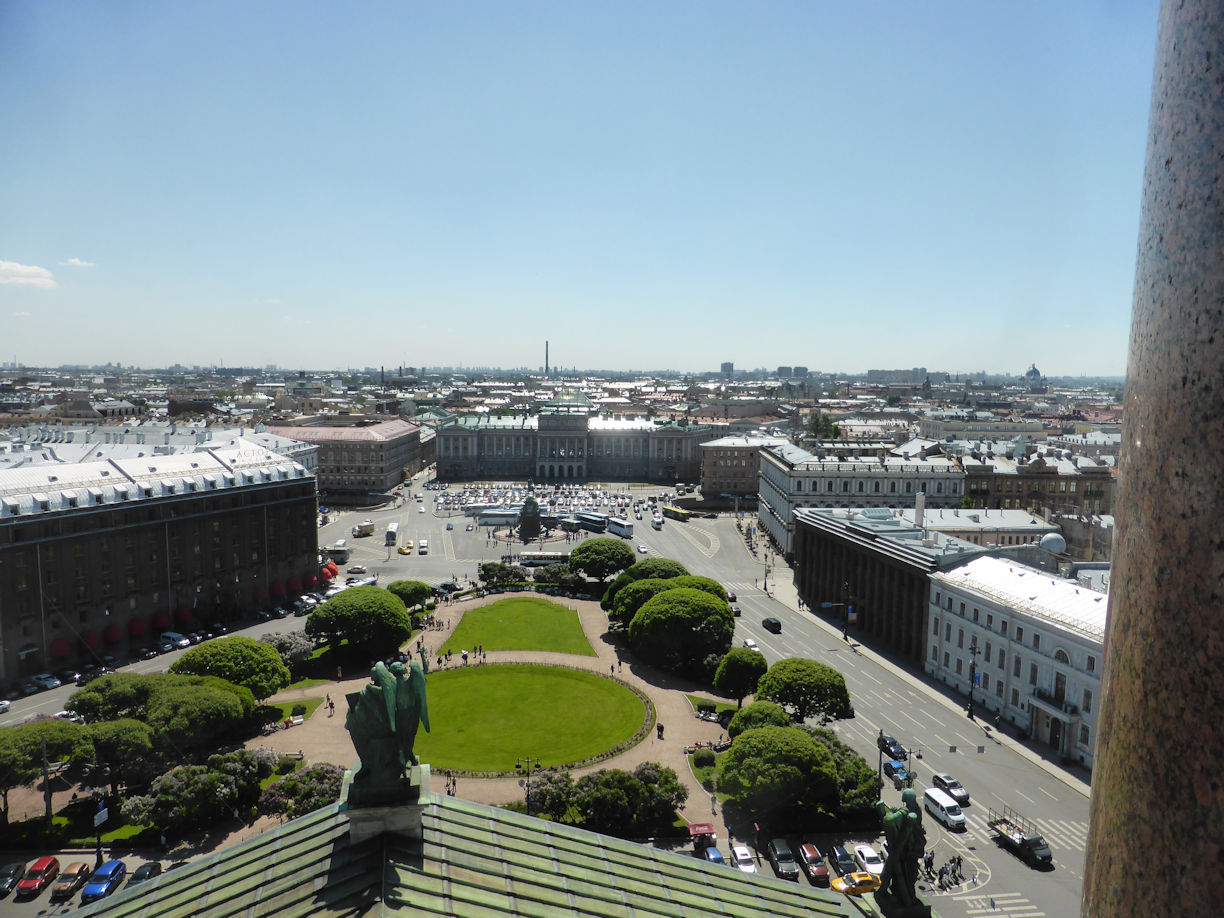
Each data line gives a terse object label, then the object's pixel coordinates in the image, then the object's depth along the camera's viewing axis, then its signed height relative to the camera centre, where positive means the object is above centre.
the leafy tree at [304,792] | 40.16 -21.47
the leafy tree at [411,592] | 76.25 -20.91
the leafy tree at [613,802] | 40.84 -21.66
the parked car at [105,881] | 35.47 -23.27
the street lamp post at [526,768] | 45.22 -22.90
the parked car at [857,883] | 35.84 -22.51
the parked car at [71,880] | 36.19 -23.73
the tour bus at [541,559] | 97.69 -22.50
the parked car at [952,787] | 44.19 -22.34
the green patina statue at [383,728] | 12.12 -5.41
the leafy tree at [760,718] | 46.33 -19.50
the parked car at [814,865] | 37.75 -22.97
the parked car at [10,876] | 36.72 -23.75
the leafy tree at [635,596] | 70.56 -19.35
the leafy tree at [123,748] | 42.62 -20.32
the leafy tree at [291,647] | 61.75 -21.44
